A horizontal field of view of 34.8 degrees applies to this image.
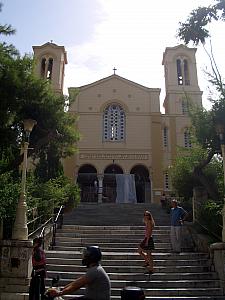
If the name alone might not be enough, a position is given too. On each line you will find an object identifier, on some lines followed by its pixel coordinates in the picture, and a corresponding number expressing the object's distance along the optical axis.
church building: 28.53
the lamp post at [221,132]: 9.77
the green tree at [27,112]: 10.68
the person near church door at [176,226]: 10.41
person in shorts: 8.63
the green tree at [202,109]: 9.94
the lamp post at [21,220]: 8.58
